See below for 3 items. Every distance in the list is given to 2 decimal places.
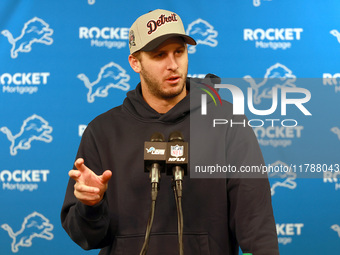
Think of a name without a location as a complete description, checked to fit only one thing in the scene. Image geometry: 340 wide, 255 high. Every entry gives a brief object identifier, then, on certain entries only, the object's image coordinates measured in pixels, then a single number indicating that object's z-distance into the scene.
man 2.38
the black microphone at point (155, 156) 2.19
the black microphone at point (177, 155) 2.18
